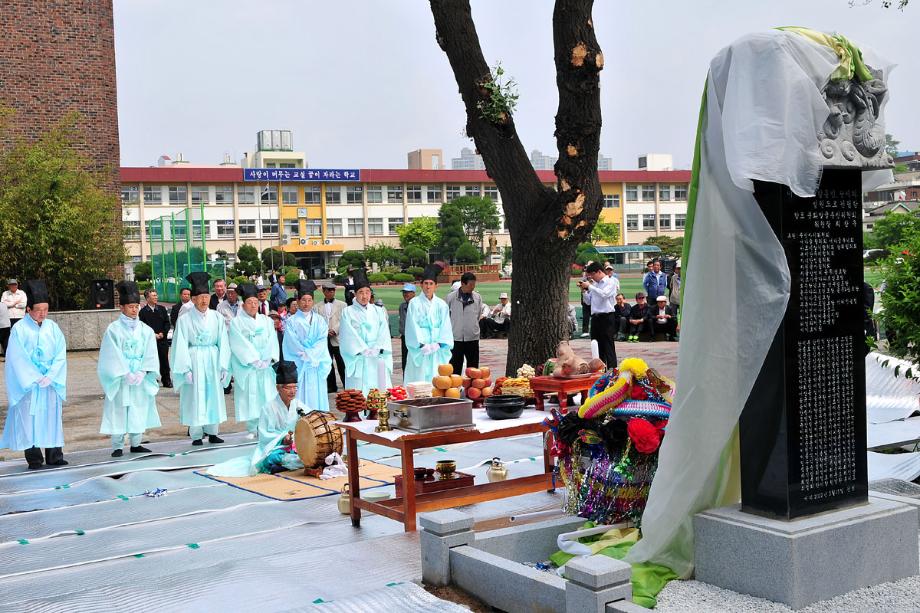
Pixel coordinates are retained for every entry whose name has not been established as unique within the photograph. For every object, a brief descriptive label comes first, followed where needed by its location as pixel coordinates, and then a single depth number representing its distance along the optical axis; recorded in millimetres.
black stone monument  4777
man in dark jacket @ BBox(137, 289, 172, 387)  16562
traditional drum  8781
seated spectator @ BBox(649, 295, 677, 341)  21656
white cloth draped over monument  4703
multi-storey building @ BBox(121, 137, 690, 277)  65750
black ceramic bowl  7238
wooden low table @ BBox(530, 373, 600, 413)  7770
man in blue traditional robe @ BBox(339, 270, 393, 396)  12359
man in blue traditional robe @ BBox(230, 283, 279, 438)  11625
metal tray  6598
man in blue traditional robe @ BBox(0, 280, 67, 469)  10234
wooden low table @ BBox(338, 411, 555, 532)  6594
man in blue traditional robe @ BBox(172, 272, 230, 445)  11391
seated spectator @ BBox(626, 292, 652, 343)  21844
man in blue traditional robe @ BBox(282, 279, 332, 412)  11930
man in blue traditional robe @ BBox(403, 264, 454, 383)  12555
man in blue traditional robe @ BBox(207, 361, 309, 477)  9312
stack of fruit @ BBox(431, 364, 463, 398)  7699
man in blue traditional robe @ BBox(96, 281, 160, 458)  10828
